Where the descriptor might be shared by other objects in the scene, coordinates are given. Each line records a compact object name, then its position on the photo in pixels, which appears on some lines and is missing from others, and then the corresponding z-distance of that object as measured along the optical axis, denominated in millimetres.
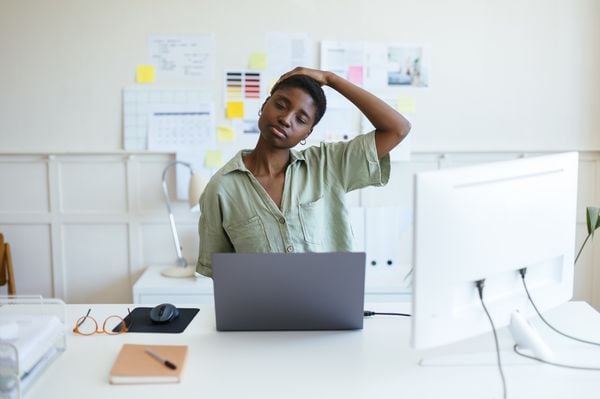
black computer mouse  1513
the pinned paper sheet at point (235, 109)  3016
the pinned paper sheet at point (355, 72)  3027
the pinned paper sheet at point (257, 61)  2988
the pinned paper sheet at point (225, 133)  3031
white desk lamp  2846
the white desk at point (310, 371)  1144
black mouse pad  1477
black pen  1224
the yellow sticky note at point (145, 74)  2977
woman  1651
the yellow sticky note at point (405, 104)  3057
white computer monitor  1077
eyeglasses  1466
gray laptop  1324
